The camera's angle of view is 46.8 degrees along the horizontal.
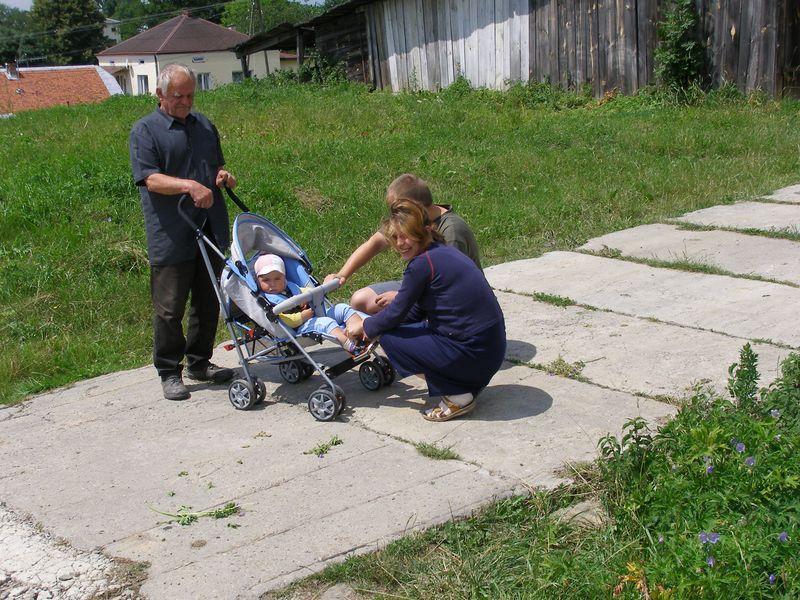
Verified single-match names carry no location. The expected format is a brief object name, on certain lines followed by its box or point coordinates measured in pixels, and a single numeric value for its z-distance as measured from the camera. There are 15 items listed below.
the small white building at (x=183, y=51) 58.75
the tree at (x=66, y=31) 91.25
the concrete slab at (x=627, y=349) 5.41
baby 5.45
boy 5.18
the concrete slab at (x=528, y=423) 4.56
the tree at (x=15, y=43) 91.62
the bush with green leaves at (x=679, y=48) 14.49
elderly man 5.64
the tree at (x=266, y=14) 90.94
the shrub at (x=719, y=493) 3.19
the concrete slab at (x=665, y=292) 6.26
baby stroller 5.34
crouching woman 5.02
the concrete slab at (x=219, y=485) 3.94
